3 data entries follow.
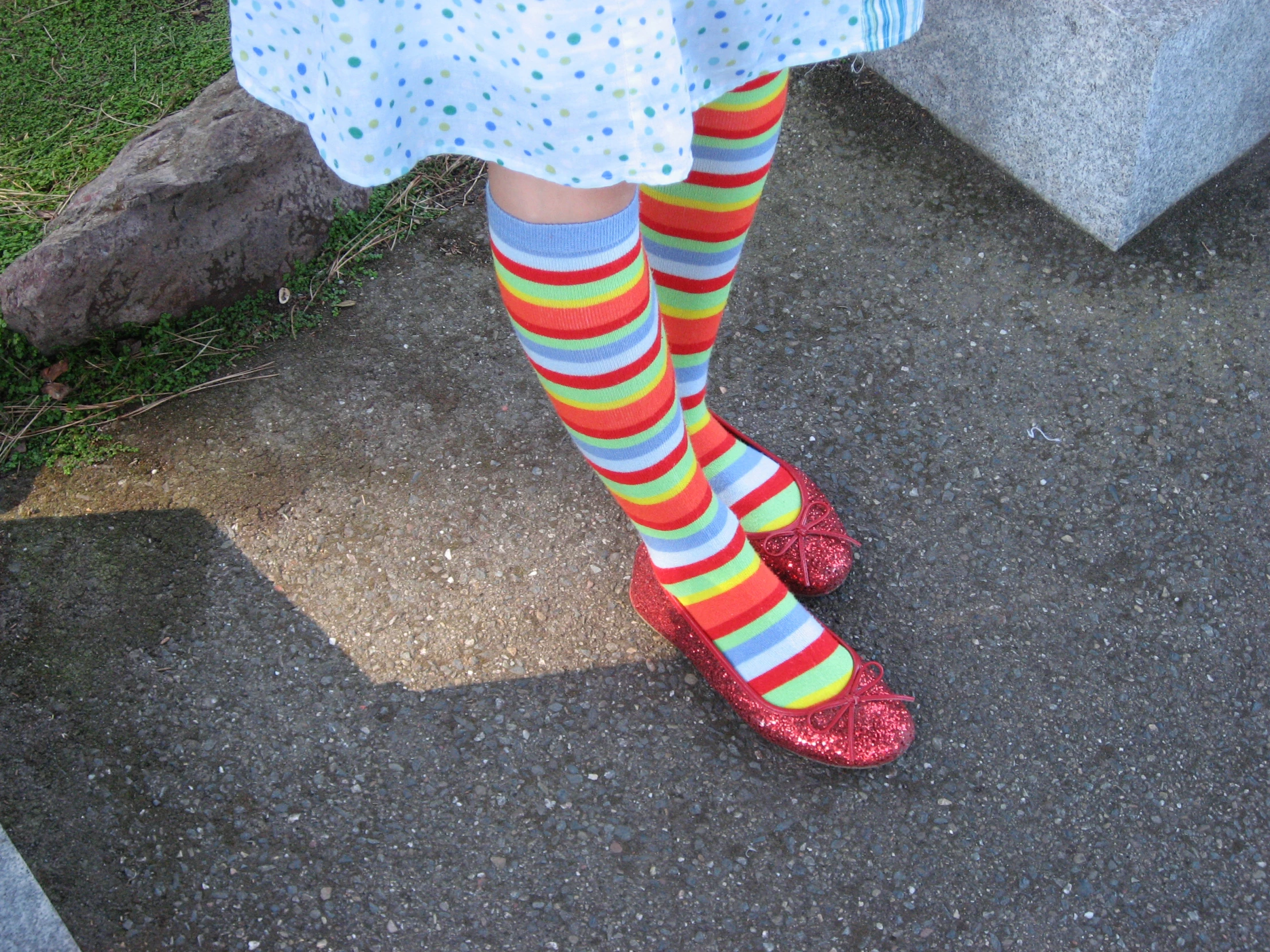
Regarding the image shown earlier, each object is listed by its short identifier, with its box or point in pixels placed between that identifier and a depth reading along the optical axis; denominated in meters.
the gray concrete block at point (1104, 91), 1.51
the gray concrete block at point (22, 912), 0.90
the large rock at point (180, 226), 1.56
